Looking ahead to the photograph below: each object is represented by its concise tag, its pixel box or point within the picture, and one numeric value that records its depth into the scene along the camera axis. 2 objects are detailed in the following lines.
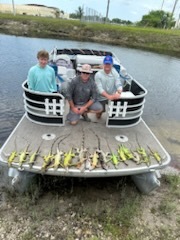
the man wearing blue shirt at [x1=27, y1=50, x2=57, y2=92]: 5.03
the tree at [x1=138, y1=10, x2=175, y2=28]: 67.76
